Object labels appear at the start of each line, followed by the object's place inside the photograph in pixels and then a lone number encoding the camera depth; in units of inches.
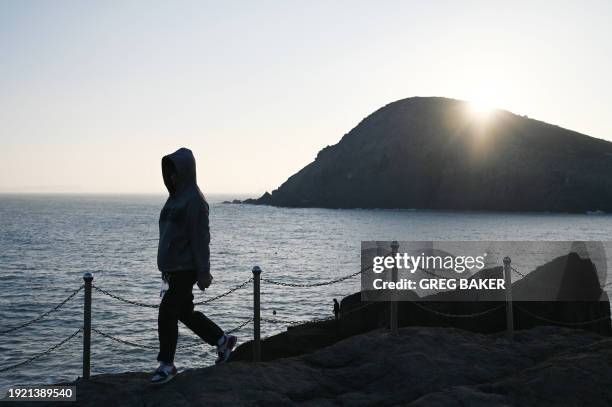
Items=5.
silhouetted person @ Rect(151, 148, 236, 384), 231.3
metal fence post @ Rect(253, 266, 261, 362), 293.7
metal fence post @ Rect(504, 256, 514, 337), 343.3
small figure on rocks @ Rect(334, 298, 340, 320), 752.5
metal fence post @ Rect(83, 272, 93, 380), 270.7
